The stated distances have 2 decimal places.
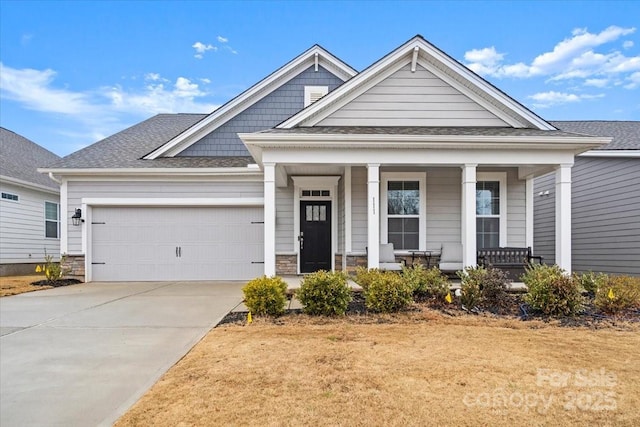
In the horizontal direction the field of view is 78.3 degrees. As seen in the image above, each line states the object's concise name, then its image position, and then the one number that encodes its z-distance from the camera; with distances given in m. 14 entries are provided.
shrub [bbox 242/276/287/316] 5.96
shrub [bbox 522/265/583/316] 5.97
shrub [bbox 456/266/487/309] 6.38
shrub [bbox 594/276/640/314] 6.13
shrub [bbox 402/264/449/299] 6.89
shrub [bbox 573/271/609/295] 6.80
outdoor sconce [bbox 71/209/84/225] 10.52
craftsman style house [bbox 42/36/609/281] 8.17
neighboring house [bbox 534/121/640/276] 10.70
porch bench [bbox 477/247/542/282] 8.45
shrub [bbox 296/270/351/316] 5.97
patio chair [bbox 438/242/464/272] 9.43
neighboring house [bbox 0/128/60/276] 12.96
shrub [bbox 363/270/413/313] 6.16
